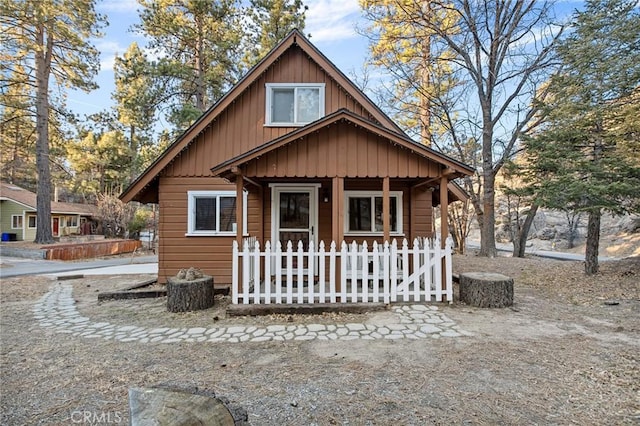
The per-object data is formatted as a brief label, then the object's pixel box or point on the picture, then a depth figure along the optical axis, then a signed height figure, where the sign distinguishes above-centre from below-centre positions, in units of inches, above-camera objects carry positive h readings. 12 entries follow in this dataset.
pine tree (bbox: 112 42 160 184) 536.4 +230.9
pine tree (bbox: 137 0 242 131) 550.9 +334.7
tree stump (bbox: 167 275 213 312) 230.7 -49.9
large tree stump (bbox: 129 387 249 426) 74.1 -44.1
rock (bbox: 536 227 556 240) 1003.4 -26.8
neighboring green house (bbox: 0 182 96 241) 994.7 +42.4
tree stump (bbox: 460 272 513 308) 227.6 -47.4
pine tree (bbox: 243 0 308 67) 600.4 +390.3
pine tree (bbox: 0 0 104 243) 628.4 +376.2
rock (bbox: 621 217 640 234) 782.7 -1.8
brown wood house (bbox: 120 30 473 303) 315.6 +39.0
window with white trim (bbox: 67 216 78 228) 1225.1 +21.1
